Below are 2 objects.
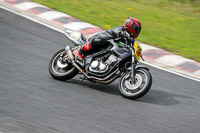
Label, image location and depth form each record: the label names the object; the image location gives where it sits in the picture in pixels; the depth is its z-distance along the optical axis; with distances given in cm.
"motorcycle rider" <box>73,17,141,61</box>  1298
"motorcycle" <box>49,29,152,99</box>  1281
